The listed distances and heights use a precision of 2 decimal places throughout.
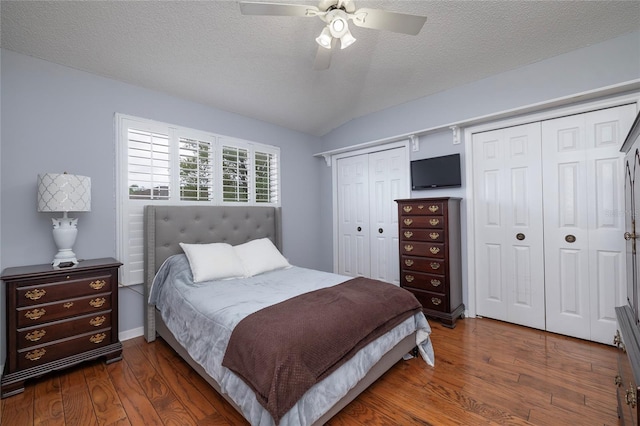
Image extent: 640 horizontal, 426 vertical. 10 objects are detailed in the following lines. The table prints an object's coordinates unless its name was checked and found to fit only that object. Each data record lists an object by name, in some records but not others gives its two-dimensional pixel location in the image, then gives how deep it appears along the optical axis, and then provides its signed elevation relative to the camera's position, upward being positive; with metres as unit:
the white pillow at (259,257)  2.83 -0.46
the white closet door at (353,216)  4.07 -0.04
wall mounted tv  3.18 +0.48
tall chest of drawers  2.91 -0.47
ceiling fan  1.56 +1.17
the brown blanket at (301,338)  1.29 -0.70
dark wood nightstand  1.88 -0.76
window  2.68 +0.50
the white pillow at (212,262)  2.50 -0.44
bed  1.42 -0.91
